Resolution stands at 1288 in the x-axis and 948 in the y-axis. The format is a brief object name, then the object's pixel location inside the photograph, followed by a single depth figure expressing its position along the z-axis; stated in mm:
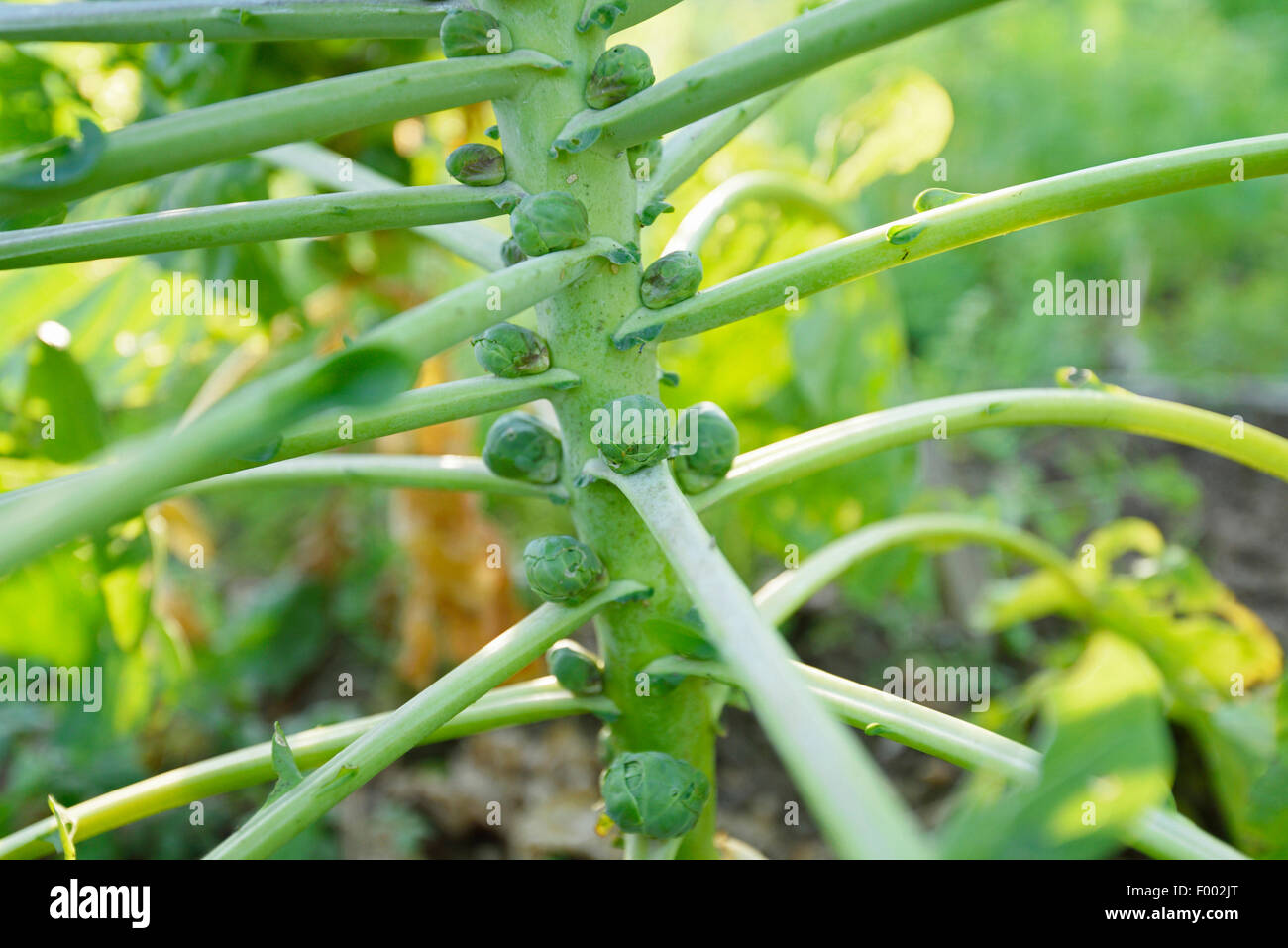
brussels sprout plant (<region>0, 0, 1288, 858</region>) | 620
